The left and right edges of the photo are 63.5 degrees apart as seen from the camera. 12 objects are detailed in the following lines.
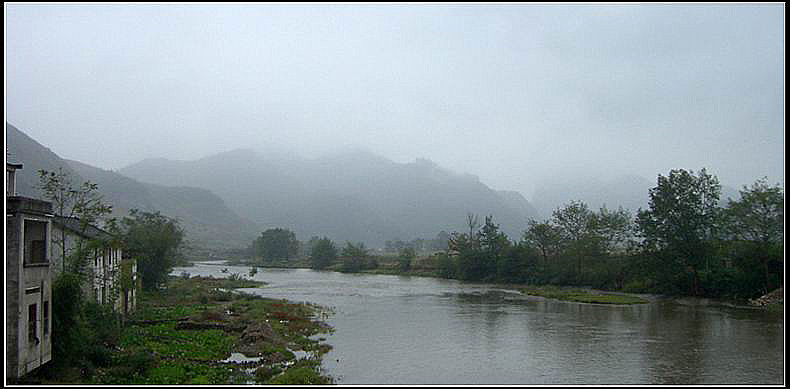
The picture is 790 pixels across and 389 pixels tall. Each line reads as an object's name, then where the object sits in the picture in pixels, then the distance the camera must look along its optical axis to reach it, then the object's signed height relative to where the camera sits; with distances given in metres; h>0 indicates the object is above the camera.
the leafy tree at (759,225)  51.50 -0.72
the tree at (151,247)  48.83 -2.46
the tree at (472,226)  101.11 -1.56
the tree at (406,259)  102.25 -6.90
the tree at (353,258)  109.06 -7.30
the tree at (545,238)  79.56 -2.67
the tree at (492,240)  84.50 -3.24
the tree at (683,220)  57.06 -0.29
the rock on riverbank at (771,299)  47.72 -6.18
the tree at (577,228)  72.31 -1.42
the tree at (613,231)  72.94 -1.66
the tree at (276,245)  140.00 -6.37
